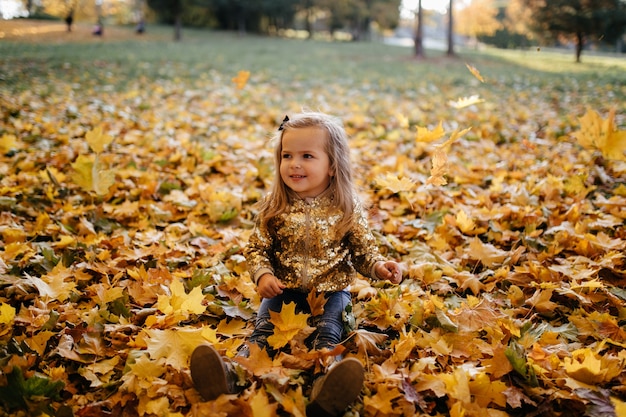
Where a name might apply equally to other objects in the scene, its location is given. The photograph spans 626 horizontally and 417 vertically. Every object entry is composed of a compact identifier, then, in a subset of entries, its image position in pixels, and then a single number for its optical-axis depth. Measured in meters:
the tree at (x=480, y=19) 27.36
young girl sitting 1.77
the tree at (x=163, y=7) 30.64
